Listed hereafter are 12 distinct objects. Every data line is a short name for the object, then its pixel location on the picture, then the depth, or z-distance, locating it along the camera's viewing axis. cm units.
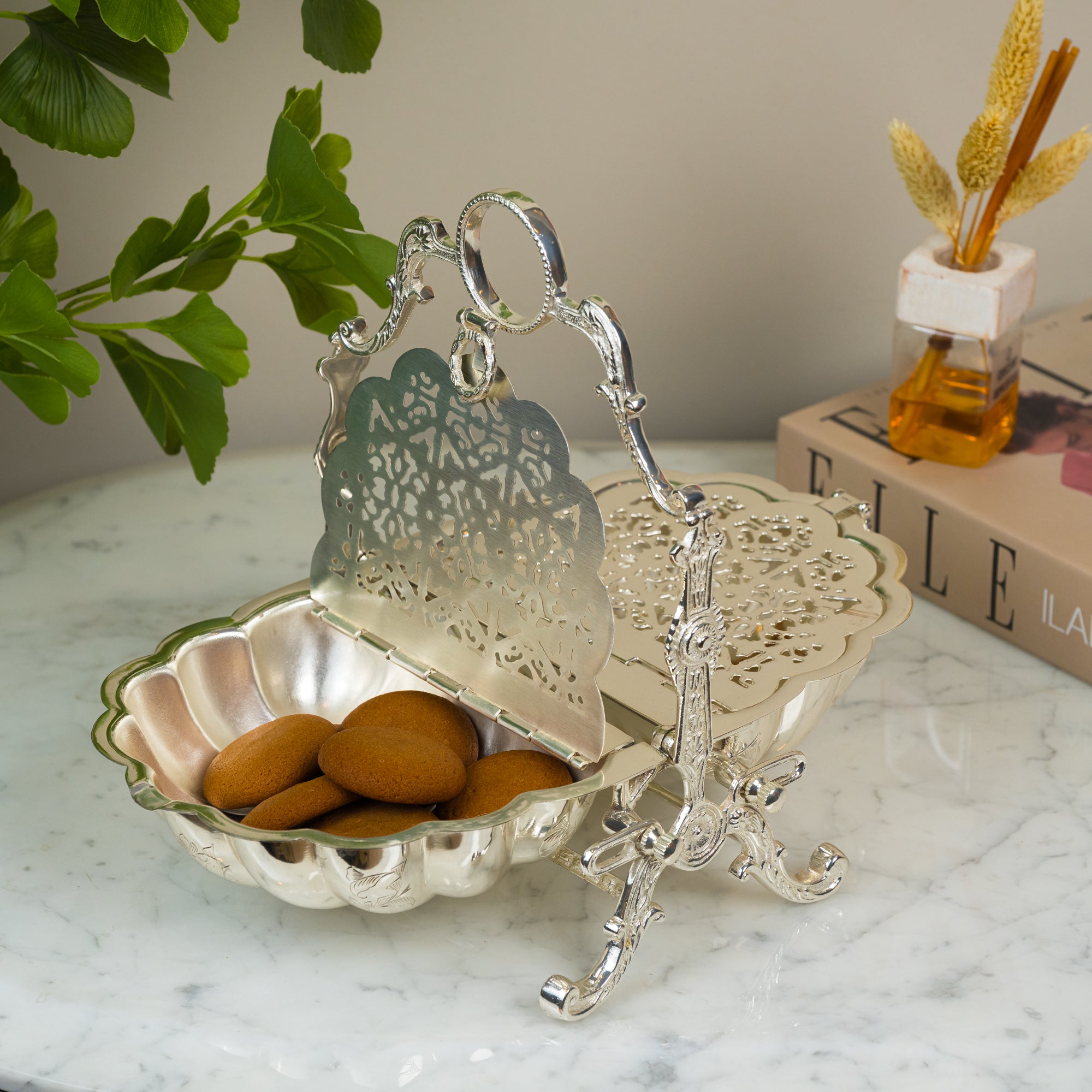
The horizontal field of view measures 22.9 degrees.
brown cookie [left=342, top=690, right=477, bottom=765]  101
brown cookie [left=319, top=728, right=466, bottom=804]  97
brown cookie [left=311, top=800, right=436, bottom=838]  96
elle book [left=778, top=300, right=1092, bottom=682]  115
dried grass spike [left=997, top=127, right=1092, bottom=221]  114
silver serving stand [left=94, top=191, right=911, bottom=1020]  95
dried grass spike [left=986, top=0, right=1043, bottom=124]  112
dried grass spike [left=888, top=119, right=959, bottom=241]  116
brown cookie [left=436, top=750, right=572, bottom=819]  98
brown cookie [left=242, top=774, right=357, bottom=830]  96
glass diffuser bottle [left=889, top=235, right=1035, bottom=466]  117
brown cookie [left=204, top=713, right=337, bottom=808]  99
